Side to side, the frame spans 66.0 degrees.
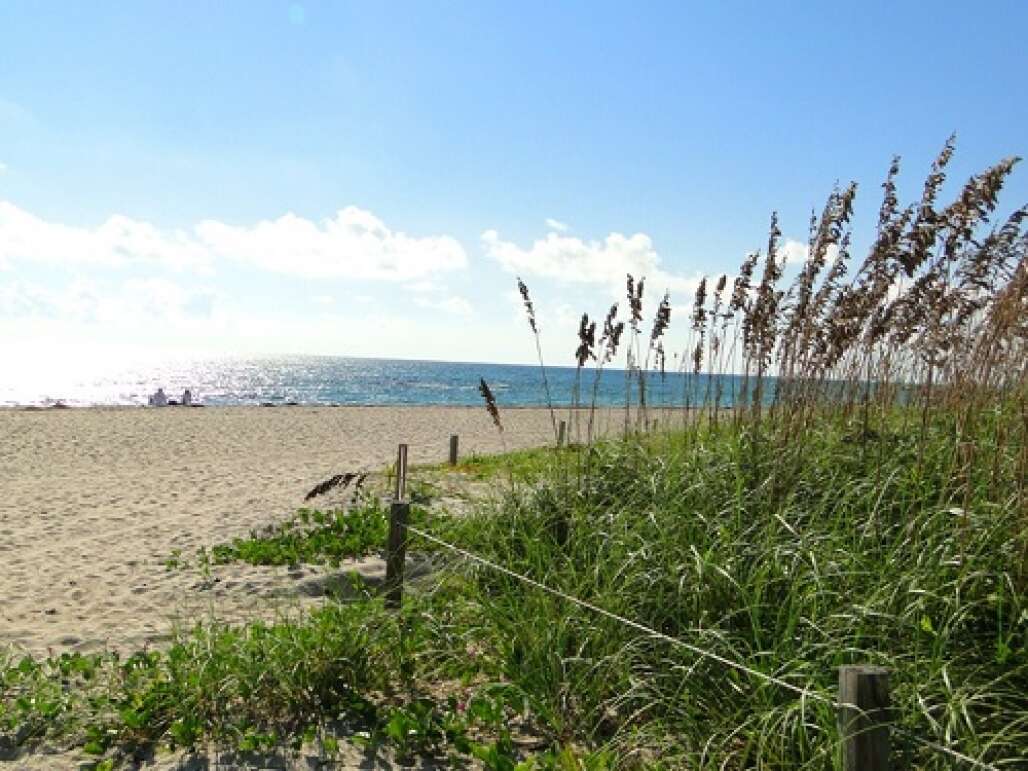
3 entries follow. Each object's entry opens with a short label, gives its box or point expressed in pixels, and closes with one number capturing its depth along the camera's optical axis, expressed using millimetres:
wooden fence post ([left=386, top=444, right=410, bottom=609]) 4414
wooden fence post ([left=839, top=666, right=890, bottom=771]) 1956
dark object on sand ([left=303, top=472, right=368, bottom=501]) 4355
